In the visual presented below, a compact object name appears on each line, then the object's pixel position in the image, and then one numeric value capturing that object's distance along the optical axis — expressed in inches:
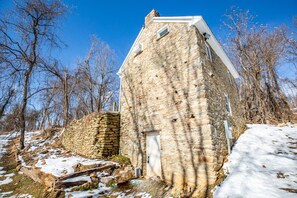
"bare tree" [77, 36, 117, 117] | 639.8
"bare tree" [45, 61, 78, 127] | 525.0
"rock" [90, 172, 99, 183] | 209.3
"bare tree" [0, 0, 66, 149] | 325.4
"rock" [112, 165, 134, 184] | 225.0
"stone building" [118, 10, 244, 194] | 193.5
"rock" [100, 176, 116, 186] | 211.6
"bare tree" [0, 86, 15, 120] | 263.4
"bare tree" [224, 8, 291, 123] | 502.9
